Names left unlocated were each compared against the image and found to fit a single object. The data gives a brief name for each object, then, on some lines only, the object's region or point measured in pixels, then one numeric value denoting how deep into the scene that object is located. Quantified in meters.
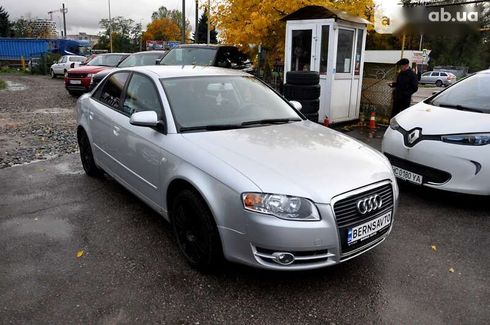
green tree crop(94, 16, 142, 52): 74.88
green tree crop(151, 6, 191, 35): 89.05
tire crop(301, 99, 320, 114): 7.91
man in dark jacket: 8.65
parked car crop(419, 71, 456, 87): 39.03
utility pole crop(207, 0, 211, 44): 11.89
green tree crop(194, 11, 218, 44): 60.02
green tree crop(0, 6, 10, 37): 59.47
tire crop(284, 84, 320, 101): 7.89
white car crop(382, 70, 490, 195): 4.41
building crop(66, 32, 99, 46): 135.57
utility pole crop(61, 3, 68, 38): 72.69
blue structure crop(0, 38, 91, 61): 36.53
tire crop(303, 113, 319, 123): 7.93
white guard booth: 9.12
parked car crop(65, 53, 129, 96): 14.10
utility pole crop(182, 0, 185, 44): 25.27
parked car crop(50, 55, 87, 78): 25.94
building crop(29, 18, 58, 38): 69.94
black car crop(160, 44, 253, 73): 10.56
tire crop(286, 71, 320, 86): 7.86
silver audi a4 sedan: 2.74
